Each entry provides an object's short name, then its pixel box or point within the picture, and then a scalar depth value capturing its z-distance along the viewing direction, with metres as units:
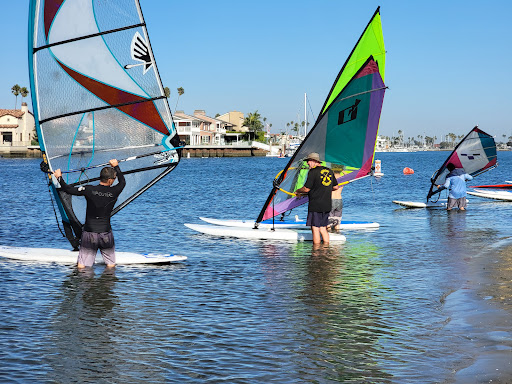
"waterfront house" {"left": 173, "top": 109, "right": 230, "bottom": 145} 142.00
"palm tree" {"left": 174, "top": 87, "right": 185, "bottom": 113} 172.88
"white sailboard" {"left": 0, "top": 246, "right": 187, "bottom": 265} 13.09
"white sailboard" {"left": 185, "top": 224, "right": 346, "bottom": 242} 16.70
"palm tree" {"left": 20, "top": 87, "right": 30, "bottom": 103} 150.50
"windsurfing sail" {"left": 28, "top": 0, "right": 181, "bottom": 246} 12.35
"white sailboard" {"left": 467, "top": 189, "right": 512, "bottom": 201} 29.36
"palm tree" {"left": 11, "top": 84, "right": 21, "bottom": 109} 151.12
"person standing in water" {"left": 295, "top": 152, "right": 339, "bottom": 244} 14.55
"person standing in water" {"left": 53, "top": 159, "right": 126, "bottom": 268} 11.28
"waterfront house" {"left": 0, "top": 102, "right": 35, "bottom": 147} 128.00
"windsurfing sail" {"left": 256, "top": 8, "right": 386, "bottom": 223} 16.86
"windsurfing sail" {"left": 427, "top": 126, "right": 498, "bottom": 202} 27.17
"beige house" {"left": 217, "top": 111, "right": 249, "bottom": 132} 186.75
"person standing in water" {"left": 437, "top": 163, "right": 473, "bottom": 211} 23.45
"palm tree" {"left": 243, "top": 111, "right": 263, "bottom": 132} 169.62
